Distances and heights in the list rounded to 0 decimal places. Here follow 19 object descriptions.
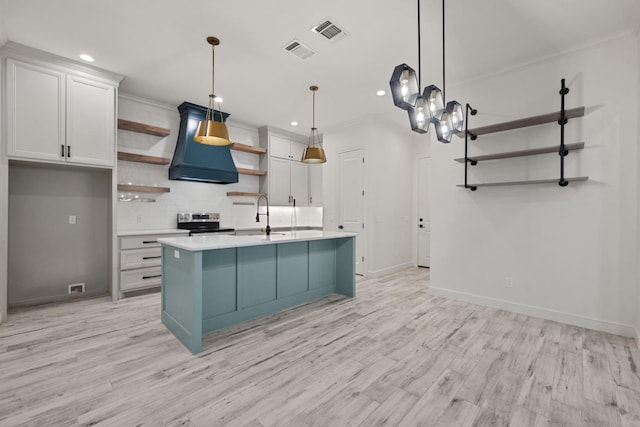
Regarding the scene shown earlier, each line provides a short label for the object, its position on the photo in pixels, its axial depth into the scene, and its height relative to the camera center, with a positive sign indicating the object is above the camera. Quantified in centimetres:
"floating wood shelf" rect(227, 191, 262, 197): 561 +35
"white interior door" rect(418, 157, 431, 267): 635 +4
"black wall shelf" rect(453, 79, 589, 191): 305 +80
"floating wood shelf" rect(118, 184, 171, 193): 426 +35
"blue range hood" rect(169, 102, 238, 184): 464 +94
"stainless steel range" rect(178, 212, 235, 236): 489 -22
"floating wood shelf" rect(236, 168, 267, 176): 569 +82
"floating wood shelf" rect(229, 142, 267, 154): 561 +128
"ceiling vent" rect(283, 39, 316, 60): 313 +184
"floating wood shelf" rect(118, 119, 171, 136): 423 +128
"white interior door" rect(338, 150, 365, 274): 556 +31
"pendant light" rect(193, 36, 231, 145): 291 +82
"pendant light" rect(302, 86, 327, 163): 381 +76
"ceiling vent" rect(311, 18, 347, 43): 279 +184
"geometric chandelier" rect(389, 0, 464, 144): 205 +86
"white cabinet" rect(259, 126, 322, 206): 609 +93
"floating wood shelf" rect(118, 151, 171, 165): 429 +82
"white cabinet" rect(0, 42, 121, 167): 324 +124
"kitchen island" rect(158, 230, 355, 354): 256 -73
